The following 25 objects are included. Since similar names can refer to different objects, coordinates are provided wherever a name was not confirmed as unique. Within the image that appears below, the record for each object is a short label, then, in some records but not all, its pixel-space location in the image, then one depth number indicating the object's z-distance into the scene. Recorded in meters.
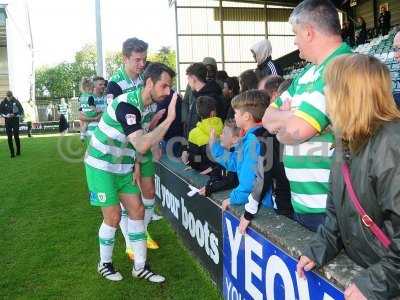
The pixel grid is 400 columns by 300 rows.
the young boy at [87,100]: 7.33
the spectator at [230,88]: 5.60
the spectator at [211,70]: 5.76
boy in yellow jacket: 4.21
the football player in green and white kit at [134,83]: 3.95
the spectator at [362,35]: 16.75
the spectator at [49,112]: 33.09
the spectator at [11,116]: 12.83
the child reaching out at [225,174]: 3.41
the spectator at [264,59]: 4.65
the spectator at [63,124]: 23.30
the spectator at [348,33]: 17.53
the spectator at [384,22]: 15.68
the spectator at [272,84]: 3.17
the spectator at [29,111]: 28.30
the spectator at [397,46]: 3.55
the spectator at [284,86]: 2.73
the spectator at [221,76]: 6.16
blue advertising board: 1.83
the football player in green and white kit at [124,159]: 3.33
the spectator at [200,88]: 4.87
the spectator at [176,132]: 5.88
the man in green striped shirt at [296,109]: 2.06
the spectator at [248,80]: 4.30
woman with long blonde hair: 1.34
